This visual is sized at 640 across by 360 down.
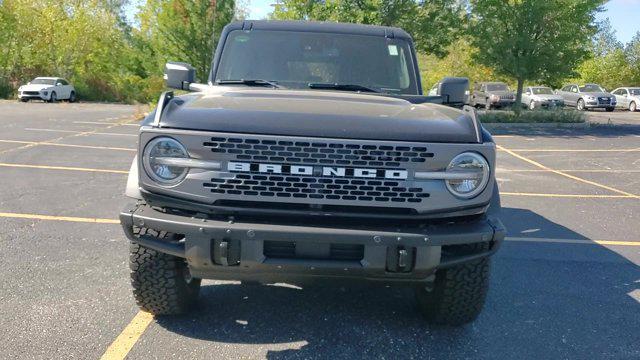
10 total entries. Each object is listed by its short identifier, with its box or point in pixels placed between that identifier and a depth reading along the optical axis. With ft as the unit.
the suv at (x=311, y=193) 9.52
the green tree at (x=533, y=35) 64.39
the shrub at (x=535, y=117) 71.15
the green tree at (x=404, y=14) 64.64
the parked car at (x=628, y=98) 111.86
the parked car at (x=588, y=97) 107.14
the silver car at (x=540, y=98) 100.83
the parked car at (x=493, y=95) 103.76
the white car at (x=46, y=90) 105.19
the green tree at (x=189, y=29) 62.44
